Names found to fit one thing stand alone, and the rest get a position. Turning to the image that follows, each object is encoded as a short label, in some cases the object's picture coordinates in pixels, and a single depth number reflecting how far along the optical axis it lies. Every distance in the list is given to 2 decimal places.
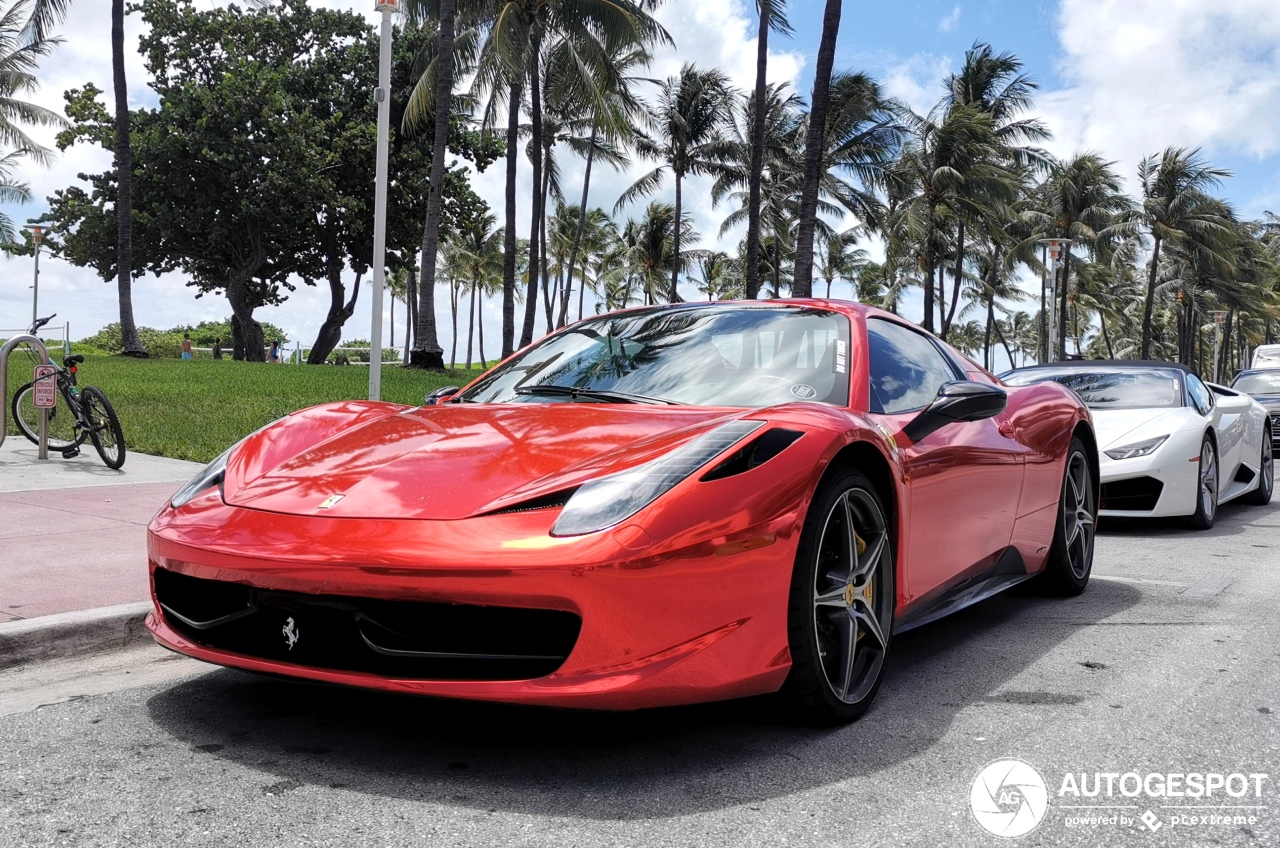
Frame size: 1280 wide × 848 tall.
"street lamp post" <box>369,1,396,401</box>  8.81
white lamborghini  7.51
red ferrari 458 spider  2.50
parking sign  8.81
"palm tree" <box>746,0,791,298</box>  24.88
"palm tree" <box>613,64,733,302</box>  40.78
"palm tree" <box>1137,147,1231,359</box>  50.56
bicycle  8.67
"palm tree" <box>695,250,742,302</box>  72.56
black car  17.05
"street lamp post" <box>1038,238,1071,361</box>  22.91
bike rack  8.80
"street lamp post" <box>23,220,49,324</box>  31.09
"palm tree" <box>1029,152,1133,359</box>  48.91
